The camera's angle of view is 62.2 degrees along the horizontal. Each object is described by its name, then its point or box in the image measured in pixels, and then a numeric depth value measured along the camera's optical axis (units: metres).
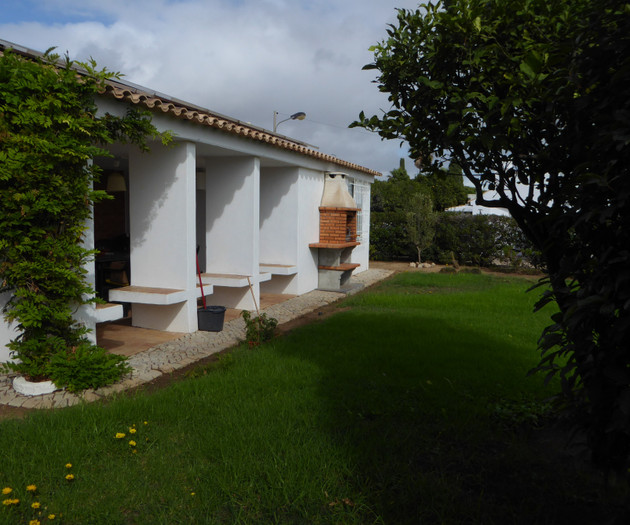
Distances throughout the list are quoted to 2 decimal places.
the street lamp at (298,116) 18.86
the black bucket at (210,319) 8.10
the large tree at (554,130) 1.96
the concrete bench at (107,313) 6.00
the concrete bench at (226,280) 9.33
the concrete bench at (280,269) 11.31
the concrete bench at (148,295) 7.38
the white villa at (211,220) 7.60
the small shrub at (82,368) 5.20
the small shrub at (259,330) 7.21
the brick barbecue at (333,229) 12.80
